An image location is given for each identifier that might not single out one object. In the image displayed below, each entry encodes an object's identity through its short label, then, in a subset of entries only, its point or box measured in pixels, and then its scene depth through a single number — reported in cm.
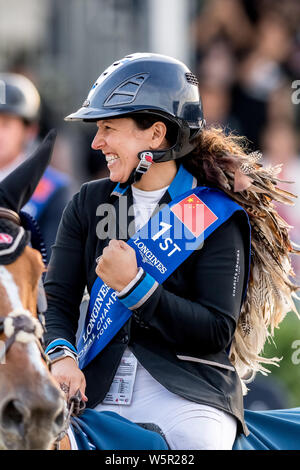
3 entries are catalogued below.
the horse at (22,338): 612
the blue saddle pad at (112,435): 759
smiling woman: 805
